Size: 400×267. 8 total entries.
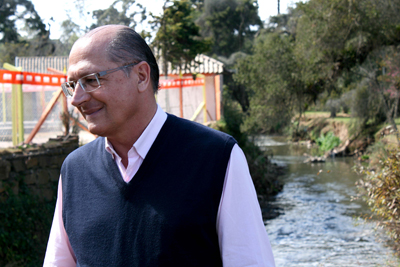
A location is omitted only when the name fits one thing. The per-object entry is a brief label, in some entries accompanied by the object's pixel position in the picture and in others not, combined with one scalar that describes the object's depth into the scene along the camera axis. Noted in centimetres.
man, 133
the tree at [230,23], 4462
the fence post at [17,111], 639
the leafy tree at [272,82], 1872
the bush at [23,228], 508
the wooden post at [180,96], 1311
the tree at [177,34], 1160
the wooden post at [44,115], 684
